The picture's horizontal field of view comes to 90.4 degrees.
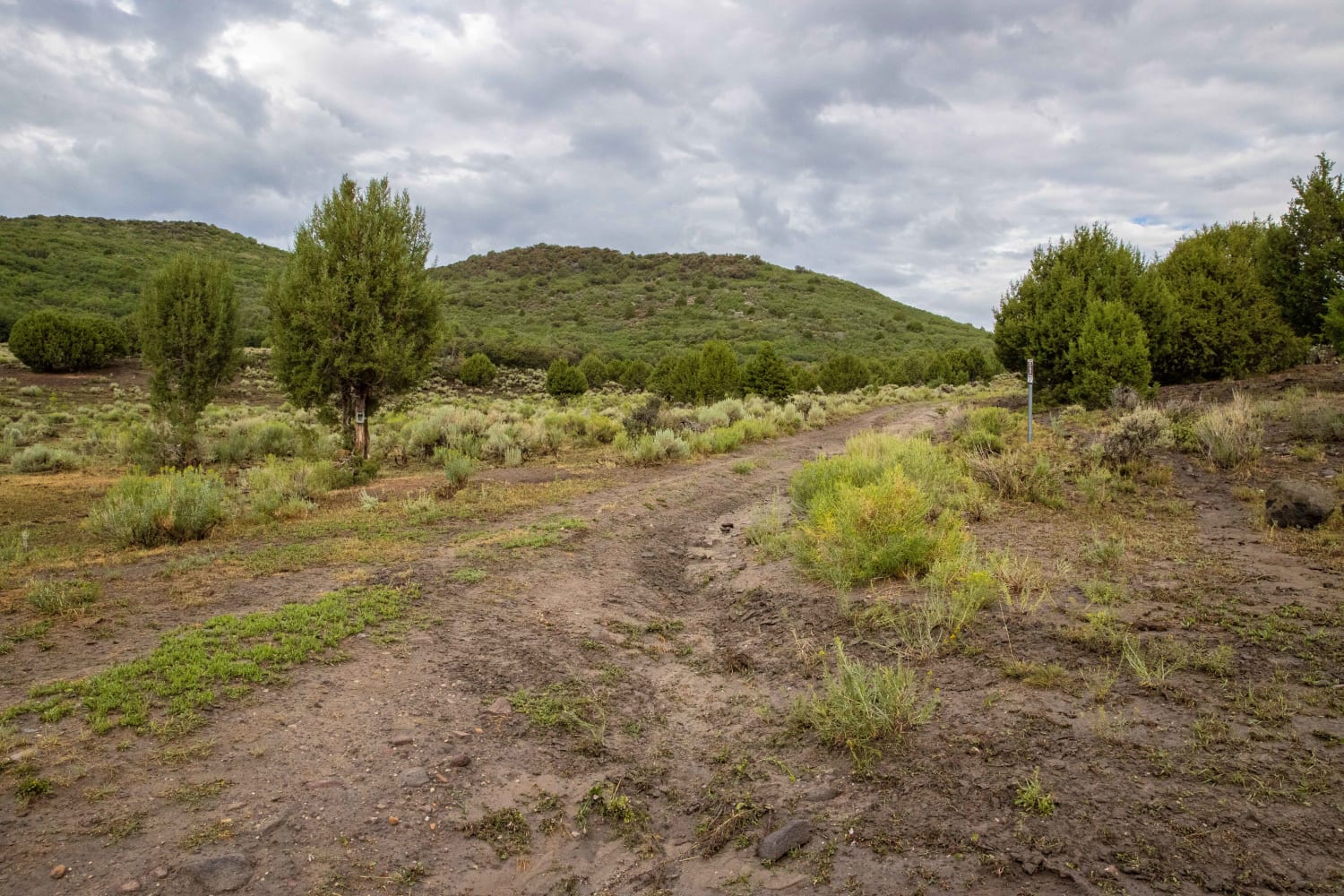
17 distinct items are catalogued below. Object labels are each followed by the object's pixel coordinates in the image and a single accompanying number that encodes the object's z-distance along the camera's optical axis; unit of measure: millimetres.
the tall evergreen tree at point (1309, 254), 18000
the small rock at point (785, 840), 3104
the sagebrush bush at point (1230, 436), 10406
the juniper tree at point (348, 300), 12547
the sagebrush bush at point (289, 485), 9758
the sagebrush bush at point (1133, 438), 11086
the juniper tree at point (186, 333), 15078
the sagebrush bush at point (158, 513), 7973
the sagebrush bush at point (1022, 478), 9798
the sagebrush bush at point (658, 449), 15844
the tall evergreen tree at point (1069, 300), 21484
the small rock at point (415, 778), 3686
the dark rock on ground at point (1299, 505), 6965
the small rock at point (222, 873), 2824
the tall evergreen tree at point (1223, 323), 21219
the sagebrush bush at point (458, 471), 12203
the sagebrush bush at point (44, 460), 15141
